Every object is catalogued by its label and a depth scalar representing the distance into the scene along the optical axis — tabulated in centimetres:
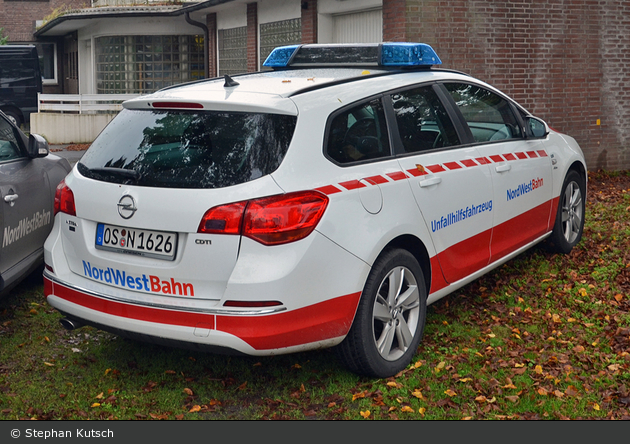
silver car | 505
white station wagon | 352
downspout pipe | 2047
